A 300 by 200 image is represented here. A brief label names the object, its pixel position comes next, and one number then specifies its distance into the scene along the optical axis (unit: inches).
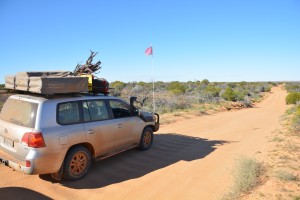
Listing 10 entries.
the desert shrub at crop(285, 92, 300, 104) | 1108.4
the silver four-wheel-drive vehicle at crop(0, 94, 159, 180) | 193.2
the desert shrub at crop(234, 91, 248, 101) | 1229.4
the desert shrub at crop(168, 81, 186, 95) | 1320.1
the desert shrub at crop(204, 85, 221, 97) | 1404.8
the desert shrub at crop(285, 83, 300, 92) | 2095.5
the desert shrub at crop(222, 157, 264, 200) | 200.5
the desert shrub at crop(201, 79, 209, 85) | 2610.7
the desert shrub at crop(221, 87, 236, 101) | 1234.0
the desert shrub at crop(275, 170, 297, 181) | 223.6
